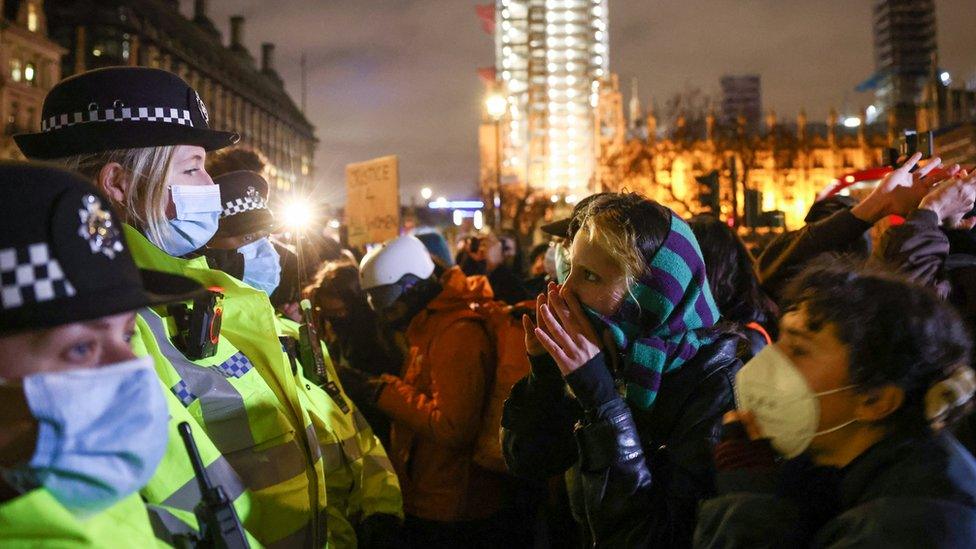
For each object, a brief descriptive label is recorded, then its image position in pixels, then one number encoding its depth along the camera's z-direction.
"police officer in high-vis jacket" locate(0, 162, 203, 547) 1.28
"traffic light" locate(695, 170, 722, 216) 8.71
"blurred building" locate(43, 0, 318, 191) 57.16
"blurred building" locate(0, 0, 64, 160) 47.72
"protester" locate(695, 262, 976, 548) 1.71
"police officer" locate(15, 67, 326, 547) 2.11
